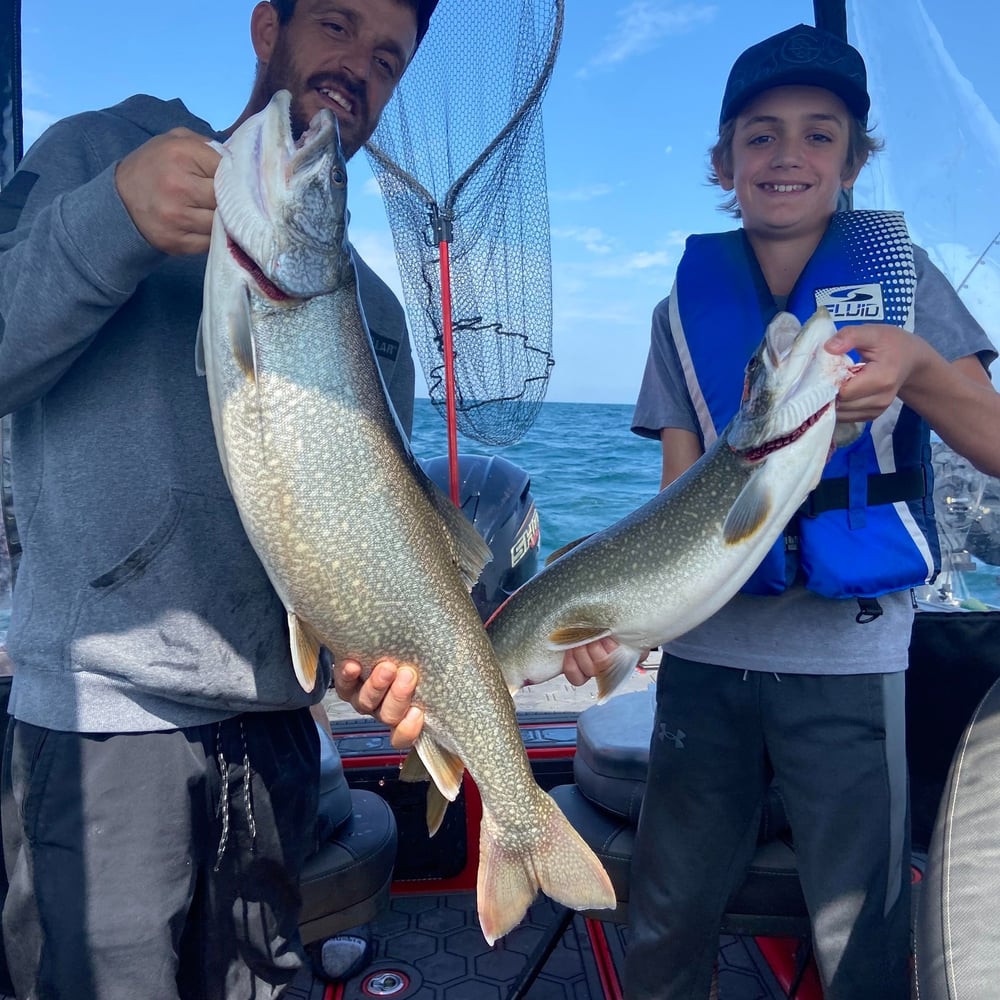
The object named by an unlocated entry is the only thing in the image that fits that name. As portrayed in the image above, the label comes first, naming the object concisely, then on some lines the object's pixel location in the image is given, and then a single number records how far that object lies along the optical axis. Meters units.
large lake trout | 1.73
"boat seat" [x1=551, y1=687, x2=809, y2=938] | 2.75
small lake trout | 2.19
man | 1.87
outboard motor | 4.41
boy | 2.34
